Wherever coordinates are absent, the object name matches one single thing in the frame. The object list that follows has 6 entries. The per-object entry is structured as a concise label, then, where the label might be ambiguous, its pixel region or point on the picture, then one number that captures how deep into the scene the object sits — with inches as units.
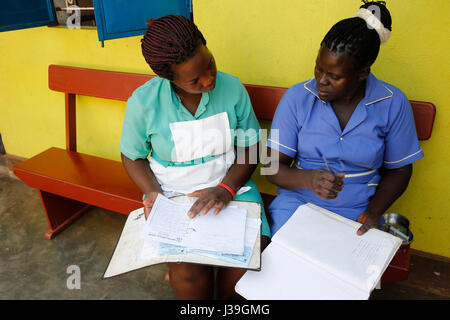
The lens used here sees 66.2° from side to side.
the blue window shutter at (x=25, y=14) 99.5
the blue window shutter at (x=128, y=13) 83.1
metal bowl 71.3
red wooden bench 91.0
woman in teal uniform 62.3
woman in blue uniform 59.2
